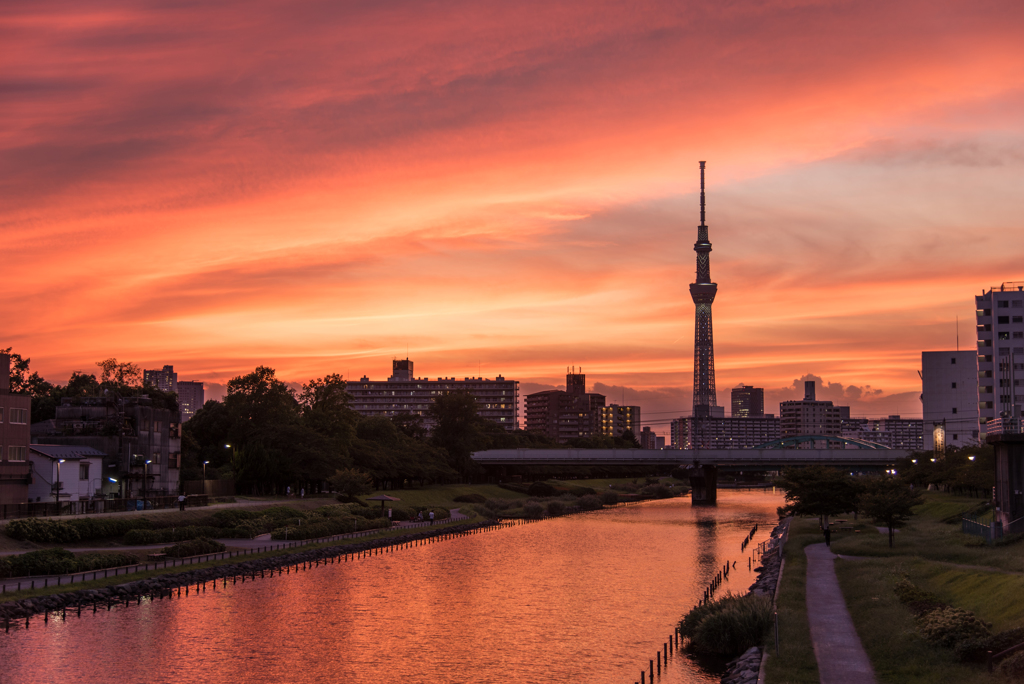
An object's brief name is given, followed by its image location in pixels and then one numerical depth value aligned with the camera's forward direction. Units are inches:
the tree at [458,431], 7012.8
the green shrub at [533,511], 5428.2
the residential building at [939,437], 6315.0
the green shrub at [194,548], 2711.6
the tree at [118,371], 6643.7
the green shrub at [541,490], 7268.7
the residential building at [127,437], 4045.3
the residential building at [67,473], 3454.7
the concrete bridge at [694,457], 6540.4
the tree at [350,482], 4453.7
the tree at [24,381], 5600.4
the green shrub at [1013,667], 1115.9
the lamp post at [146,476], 3973.7
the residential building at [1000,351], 6619.1
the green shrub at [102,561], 2379.4
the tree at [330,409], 5290.4
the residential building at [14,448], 3233.3
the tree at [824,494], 3449.8
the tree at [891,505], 2800.2
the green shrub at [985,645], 1230.9
